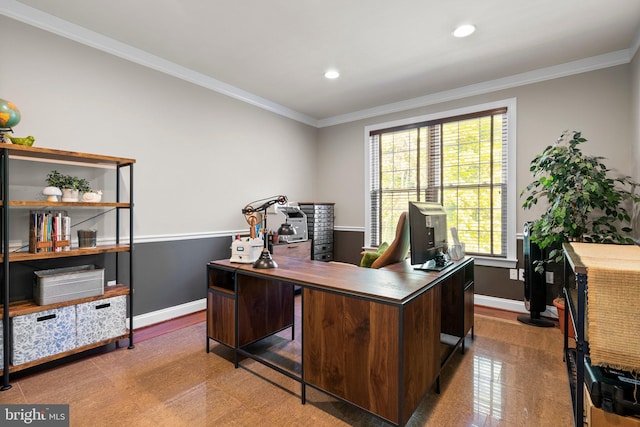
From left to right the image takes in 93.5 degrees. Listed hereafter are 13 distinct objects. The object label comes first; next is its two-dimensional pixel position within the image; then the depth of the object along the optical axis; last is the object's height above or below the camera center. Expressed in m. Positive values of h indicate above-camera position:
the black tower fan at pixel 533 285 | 3.04 -0.74
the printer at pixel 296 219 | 4.22 -0.08
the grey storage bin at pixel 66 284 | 2.22 -0.55
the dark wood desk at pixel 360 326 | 1.53 -0.67
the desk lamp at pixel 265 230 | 2.25 -0.14
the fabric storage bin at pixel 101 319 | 2.38 -0.88
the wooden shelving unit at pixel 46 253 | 2.00 -0.29
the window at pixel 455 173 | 3.60 +0.55
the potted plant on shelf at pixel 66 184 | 2.37 +0.23
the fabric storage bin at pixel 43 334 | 2.08 -0.87
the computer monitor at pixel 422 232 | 2.15 -0.14
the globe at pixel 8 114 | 2.03 +0.67
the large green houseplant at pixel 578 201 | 2.66 +0.12
